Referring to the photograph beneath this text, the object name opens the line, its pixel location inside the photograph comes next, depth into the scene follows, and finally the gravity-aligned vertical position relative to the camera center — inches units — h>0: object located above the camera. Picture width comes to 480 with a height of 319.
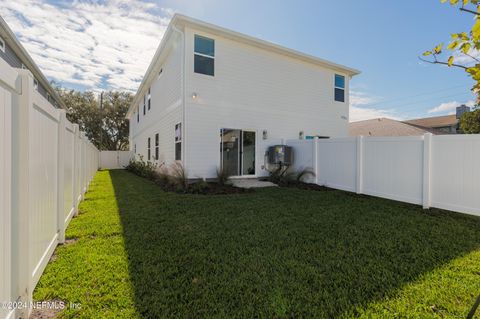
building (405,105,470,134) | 967.0 +161.1
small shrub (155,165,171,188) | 325.4 -33.8
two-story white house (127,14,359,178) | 326.6 +99.8
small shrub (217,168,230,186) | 321.7 -29.3
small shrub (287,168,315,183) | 343.3 -28.0
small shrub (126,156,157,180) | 434.9 -28.8
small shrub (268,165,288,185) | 357.7 -30.2
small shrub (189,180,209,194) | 282.0 -39.7
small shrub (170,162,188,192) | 292.5 -29.1
